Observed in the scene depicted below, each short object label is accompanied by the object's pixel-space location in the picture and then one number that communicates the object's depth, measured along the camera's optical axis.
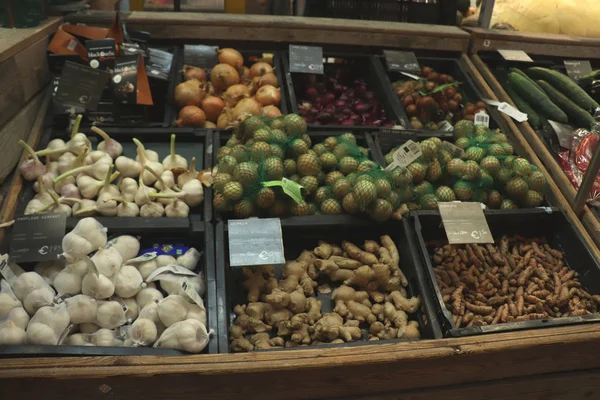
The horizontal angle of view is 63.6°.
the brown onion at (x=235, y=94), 2.78
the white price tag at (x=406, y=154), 2.13
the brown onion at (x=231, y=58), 2.96
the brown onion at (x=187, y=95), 2.62
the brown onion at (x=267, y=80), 2.87
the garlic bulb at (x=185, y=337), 1.52
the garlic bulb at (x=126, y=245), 1.82
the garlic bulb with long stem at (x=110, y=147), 2.23
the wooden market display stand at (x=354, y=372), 1.41
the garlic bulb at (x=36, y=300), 1.59
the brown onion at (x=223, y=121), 2.60
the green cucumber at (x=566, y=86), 2.98
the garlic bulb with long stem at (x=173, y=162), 2.21
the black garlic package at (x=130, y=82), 2.39
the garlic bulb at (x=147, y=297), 1.74
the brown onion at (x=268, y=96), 2.74
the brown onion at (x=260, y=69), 2.95
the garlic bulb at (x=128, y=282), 1.70
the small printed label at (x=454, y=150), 2.39
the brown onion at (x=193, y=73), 2.83
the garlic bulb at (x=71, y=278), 1.65
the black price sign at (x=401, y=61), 3.00
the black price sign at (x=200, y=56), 2.95
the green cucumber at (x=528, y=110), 2.94
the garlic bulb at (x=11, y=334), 1.47
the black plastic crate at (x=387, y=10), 3.35
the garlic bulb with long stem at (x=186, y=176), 2.15
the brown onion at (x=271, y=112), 2.61
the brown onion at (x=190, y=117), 2.53
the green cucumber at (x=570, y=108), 2.88
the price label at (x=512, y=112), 2.73
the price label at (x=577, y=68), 3.30
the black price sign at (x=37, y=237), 1.71
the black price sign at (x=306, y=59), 2.87
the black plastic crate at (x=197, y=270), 1.45
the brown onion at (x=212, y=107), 2.66
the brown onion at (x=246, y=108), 2.62
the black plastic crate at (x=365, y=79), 2.73
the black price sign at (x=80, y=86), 2.34
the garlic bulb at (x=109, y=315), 1.61
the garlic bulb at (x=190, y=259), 1.87
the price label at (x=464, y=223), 1.99
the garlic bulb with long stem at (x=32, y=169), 2.05
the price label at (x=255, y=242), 1.79
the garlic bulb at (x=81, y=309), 1.58
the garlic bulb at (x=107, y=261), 1.67
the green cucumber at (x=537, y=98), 2.93
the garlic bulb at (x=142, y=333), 1.56
